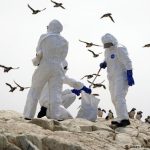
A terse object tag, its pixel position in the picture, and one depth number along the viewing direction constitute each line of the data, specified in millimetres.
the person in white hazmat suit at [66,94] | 13938
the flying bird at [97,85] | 15453
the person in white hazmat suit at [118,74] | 13297
